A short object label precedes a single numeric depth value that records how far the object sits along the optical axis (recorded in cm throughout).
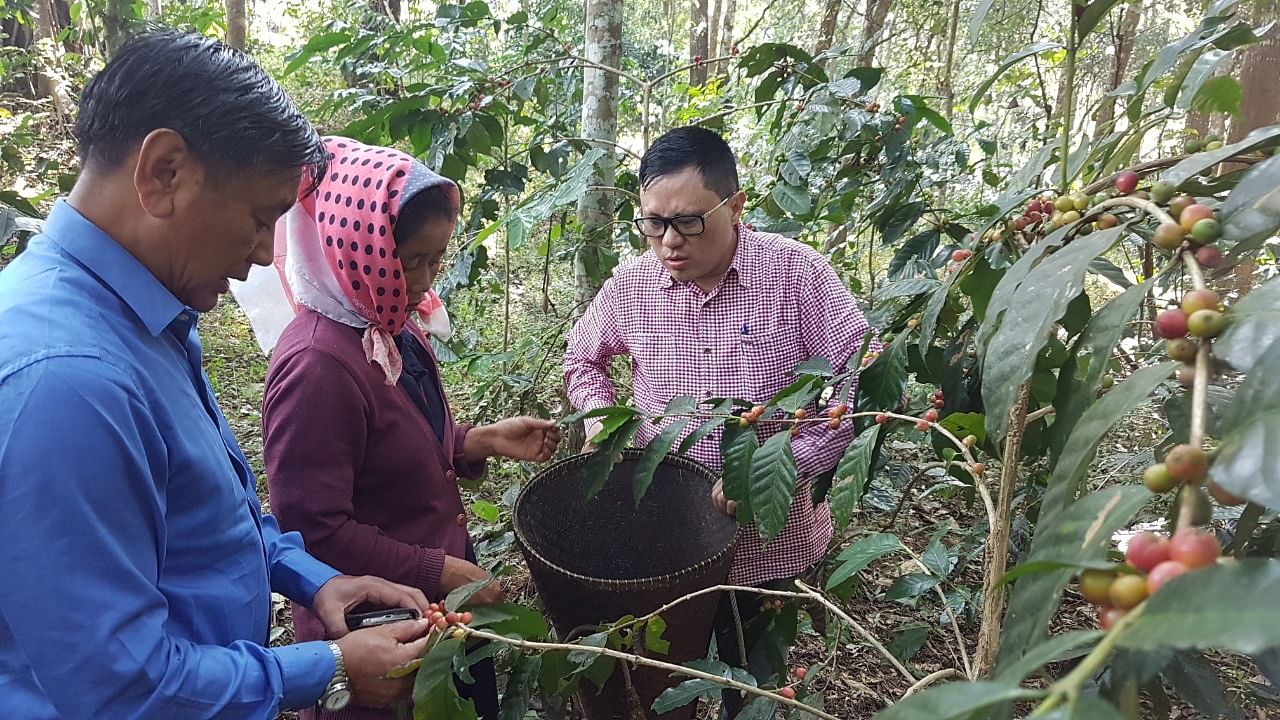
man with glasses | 177
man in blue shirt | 77
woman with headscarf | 132
